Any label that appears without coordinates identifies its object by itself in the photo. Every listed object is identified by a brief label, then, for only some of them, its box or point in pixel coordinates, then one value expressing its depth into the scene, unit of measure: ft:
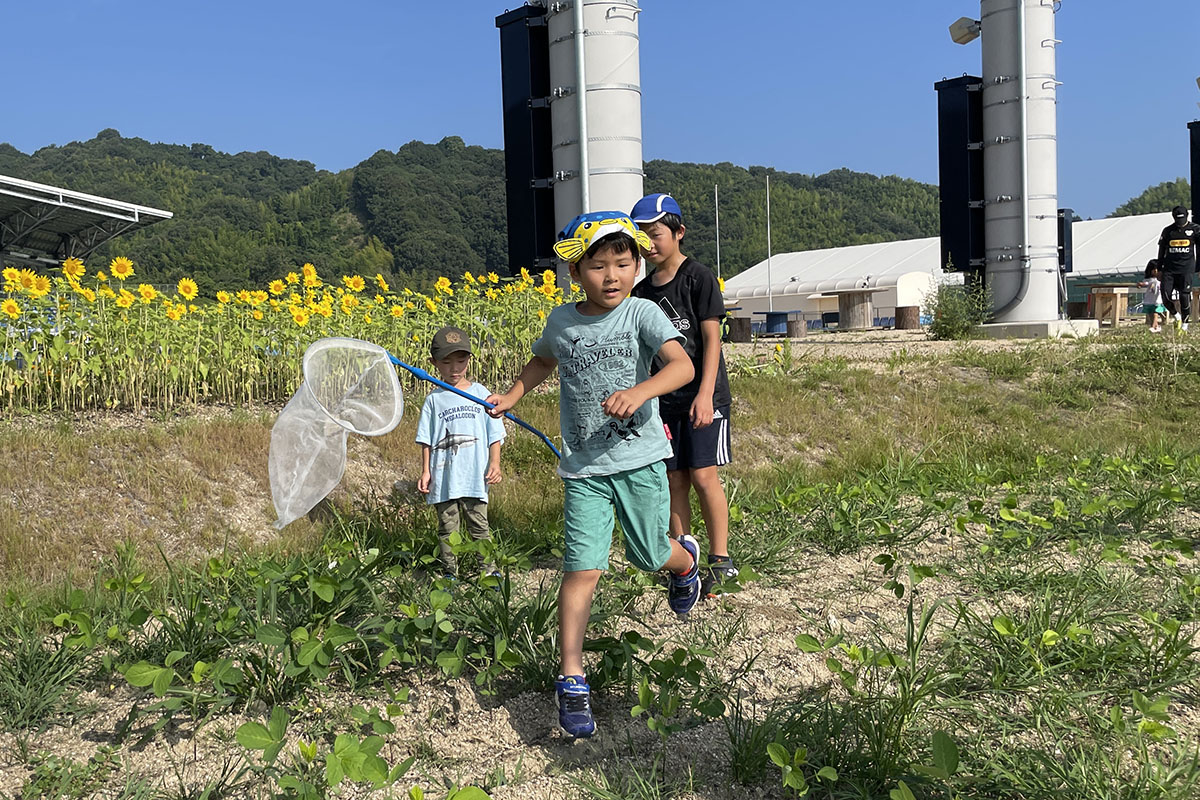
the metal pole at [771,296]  122.68
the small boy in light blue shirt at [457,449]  13.88
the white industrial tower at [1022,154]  46.91
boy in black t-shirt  11.78
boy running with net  9.20
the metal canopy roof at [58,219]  82.02
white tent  108.58
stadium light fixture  50.14
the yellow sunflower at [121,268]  22.04
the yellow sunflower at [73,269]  21.36
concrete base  45.01
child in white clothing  45.34
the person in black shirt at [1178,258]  43.83
